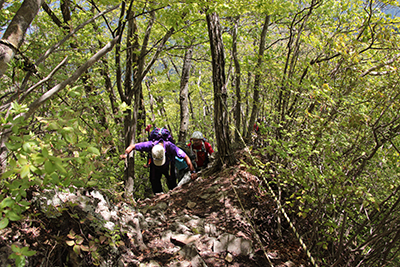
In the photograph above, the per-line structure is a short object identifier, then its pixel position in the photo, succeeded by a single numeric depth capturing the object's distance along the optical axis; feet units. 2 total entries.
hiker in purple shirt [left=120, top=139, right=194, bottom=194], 16.43
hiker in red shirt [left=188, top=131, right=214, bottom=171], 21.13
